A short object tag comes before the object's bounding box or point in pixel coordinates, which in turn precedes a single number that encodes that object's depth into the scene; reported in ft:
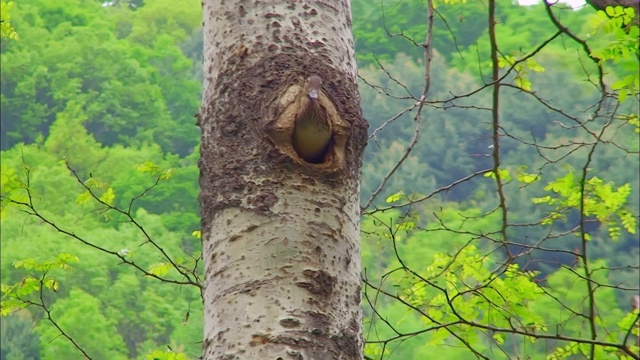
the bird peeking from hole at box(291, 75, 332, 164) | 56.45
